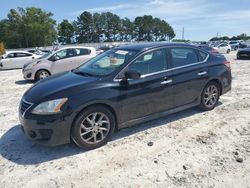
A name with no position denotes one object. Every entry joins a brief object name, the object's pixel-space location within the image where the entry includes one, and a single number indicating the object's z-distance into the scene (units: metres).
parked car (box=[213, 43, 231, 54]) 21.21
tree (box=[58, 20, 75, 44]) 68.66
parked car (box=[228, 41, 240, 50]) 28.01
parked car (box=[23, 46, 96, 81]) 7.72
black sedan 2.79
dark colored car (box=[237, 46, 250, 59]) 13.48
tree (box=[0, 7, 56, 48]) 54.11
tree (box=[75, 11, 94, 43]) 72.76
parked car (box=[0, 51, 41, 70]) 12.73
